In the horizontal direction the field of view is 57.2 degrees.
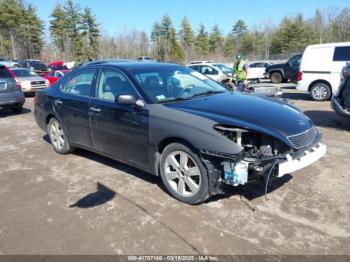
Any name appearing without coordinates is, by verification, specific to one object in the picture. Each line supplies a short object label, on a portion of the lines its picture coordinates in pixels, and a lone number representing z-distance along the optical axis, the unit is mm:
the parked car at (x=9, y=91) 10529
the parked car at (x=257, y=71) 19873
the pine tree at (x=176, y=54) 52719
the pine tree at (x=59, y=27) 58906
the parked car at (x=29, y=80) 15641
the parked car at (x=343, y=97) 7328
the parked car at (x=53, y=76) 18672
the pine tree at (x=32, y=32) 55906
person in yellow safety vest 11594
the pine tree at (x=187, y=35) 71938
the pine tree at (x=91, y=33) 59219
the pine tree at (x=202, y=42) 71562
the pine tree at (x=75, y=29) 57969
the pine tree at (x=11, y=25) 51625
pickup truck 18438
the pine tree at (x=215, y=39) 76000
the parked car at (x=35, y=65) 24953
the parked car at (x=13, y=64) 25297
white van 11250
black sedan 3488
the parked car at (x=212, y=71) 15444
